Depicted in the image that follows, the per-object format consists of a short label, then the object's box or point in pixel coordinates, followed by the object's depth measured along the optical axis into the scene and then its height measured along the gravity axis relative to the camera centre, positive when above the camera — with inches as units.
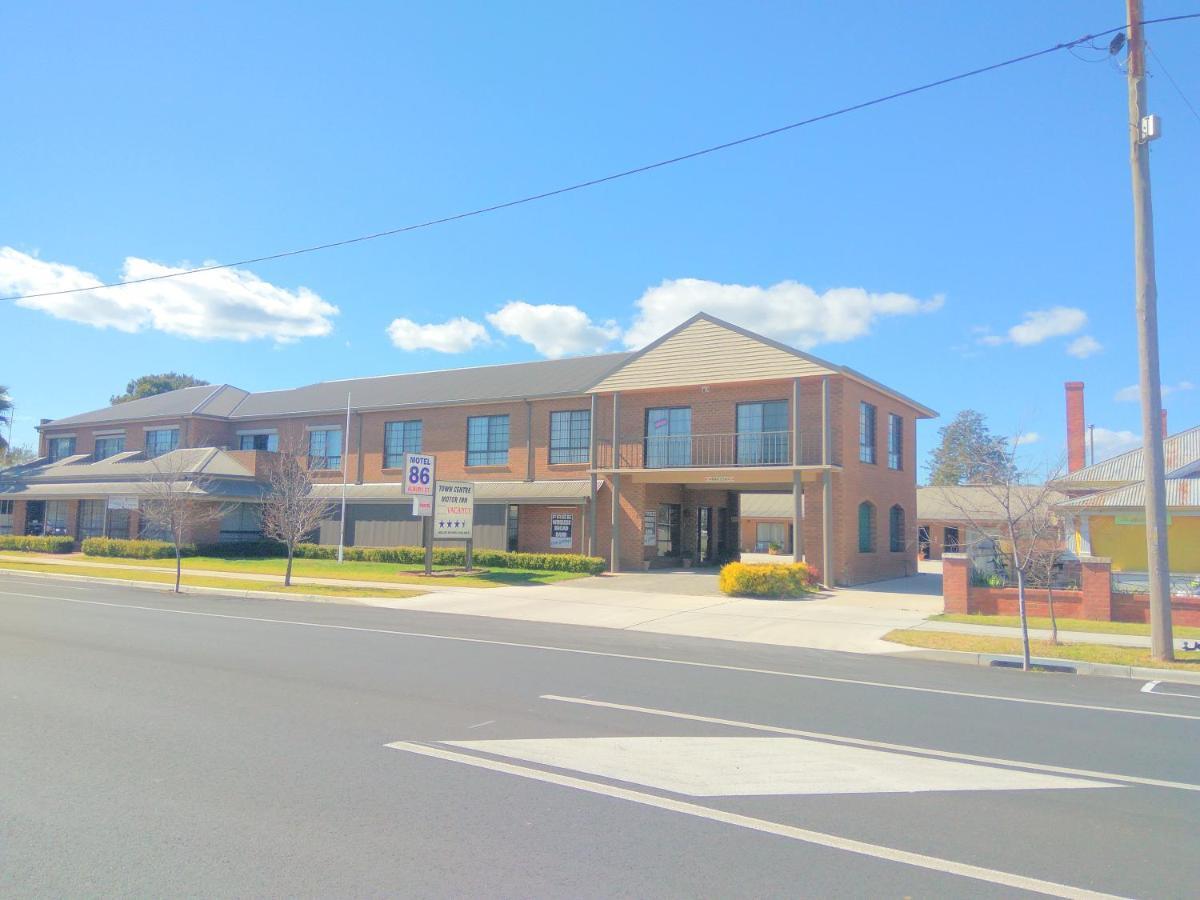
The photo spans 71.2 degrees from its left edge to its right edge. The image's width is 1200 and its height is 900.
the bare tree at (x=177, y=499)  978.3 +29.9
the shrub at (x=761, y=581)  832.9 -50.0
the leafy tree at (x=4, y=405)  1986.3 +268.4
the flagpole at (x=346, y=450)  1363.4 +121.5
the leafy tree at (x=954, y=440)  2730.6 +349.2
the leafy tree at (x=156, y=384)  3009.4 +492.9
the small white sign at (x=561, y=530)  1146.7 -3.9
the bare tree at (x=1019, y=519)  506.6 +10.5
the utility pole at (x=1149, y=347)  489.7 +112.8
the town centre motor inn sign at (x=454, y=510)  1023.6 +18.8
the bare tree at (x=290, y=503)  918.4 +24.0
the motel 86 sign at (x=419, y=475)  999.0 +60.3
